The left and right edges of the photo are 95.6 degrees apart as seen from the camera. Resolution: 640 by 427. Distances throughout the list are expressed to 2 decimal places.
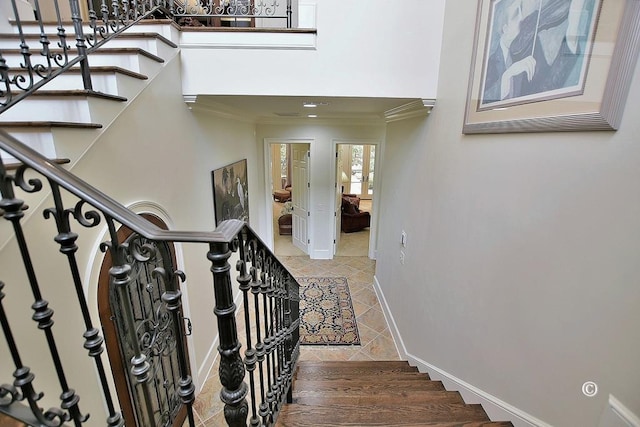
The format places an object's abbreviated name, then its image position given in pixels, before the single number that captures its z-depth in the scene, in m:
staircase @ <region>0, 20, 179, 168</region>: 1.34
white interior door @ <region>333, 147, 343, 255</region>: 5.88
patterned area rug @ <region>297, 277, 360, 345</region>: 3.84
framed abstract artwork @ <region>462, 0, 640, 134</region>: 1.01
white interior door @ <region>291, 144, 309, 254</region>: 5.93
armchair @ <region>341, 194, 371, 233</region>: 7.74
